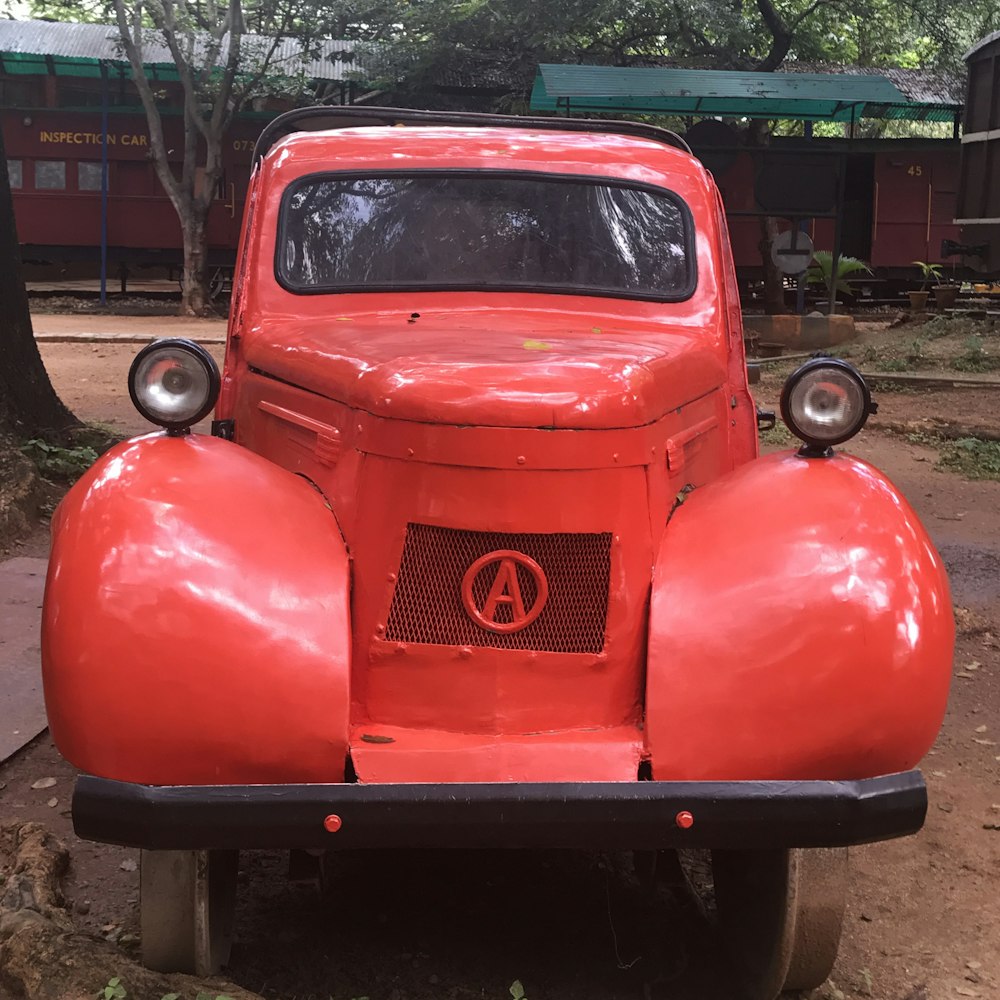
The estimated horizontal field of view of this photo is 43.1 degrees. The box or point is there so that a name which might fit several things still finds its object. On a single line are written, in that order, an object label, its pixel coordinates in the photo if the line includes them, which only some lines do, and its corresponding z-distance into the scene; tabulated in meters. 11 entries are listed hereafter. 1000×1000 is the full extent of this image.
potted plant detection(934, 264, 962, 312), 19.42
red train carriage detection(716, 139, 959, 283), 23.88
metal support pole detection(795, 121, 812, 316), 17.12
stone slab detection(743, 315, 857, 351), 16.22
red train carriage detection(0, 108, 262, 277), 22.58
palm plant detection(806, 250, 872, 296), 20.12
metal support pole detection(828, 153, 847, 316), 15.45
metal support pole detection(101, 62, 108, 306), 21.34
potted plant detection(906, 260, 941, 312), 22.73
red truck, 2.39
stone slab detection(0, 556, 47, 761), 4.42
